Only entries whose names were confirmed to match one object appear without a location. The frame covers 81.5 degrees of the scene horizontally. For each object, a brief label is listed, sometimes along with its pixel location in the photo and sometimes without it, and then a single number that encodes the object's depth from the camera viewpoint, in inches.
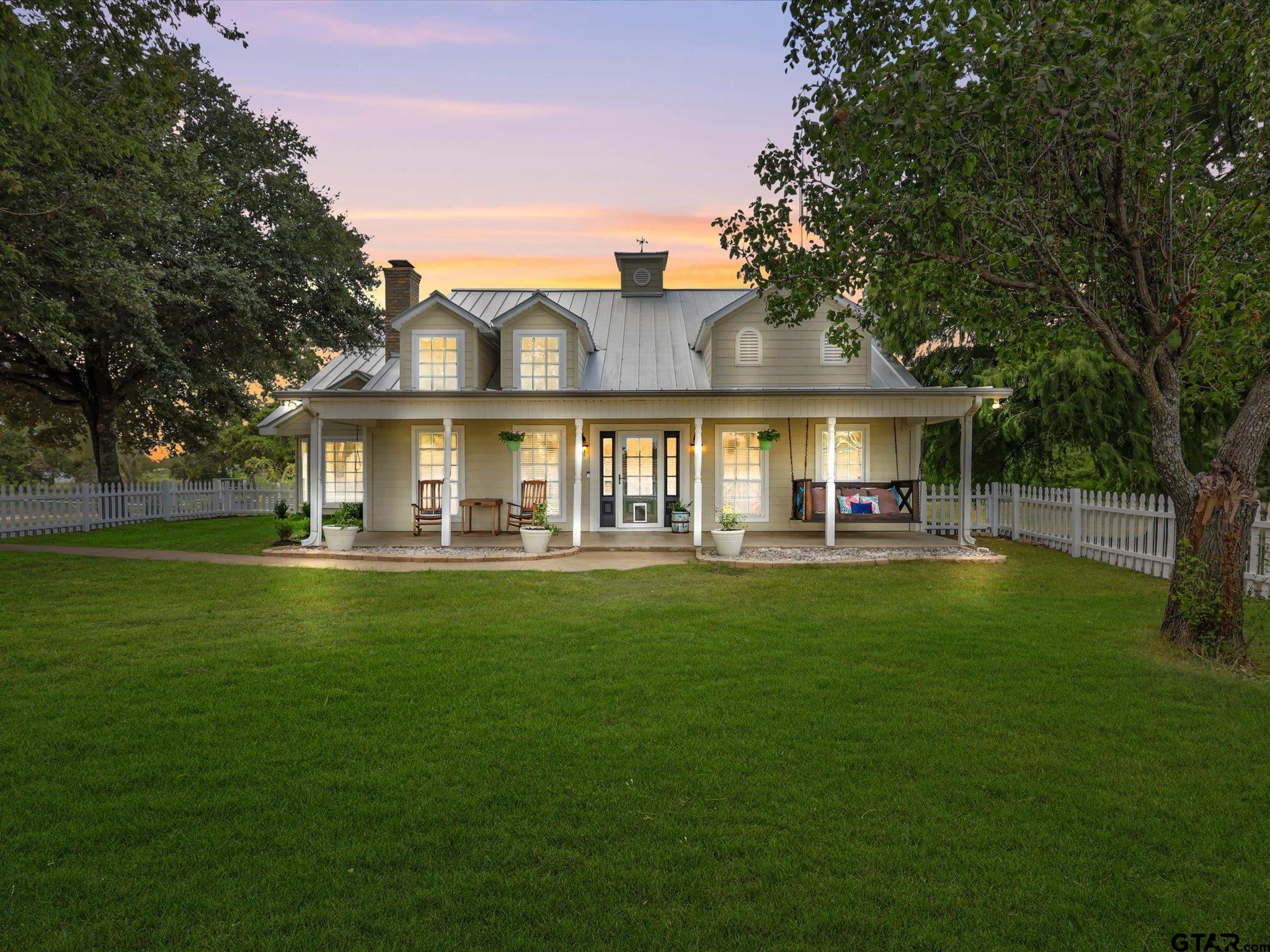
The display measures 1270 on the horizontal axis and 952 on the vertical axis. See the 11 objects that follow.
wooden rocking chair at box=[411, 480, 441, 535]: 586.6
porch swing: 518.3
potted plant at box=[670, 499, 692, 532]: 580.4
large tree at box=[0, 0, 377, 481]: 302.8
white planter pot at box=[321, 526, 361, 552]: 496.7
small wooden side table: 585.0
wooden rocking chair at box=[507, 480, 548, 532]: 592.4
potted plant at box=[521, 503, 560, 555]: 486.0
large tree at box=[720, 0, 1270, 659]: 215.2
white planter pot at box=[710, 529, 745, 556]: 462.6
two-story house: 511.8
